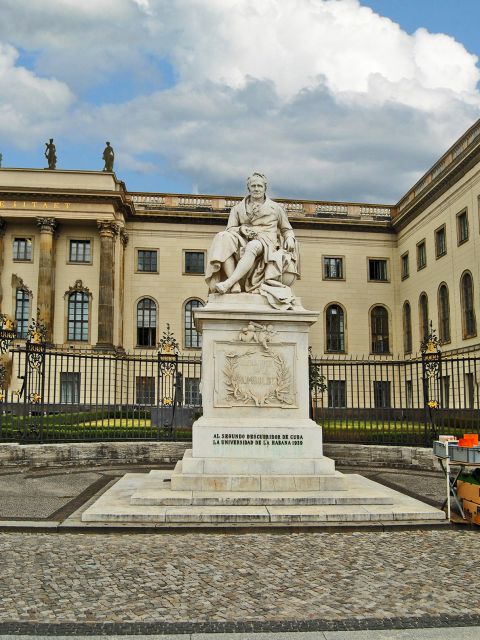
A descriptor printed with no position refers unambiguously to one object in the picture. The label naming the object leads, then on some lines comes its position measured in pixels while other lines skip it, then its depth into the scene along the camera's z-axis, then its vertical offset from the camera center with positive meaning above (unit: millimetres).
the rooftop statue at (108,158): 42688 +17317
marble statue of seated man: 8930 +2274
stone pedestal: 8102 +15
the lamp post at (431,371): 13758 +755
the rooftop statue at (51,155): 42531 +17600
